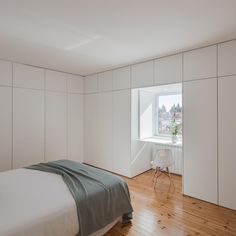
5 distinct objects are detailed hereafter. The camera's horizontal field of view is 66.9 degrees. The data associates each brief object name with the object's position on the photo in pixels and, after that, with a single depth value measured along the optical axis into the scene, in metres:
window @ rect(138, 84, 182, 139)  4.14
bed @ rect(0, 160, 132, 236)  1.51
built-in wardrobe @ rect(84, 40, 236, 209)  2.68
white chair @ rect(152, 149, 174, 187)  3.36
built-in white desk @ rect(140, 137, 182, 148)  3.60
